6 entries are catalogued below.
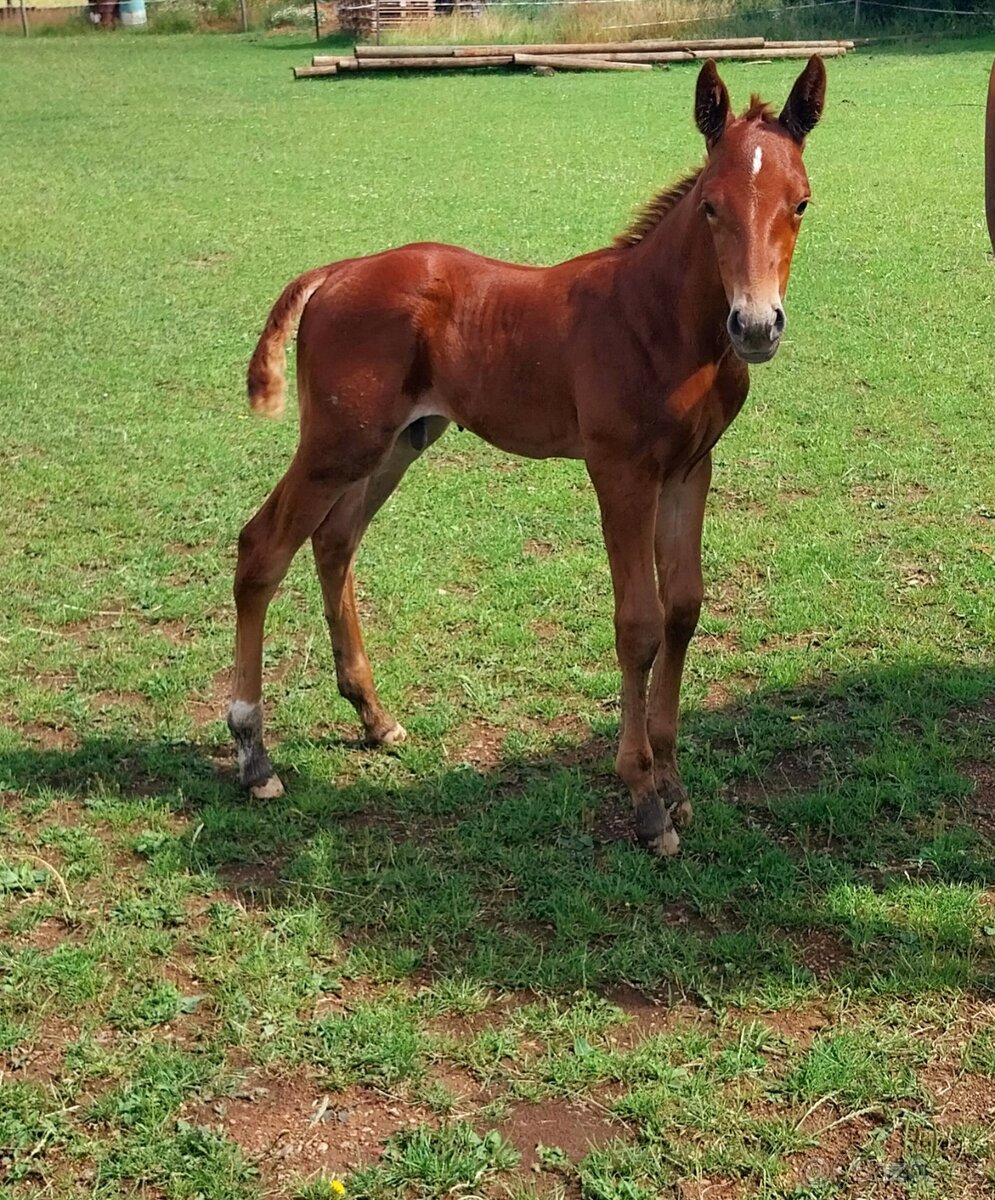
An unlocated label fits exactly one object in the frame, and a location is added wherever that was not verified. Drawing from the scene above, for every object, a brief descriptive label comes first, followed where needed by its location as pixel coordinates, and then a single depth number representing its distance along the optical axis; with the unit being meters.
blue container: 36.56
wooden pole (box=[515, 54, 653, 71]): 24.59
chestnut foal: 3.19
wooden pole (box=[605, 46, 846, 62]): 24.69
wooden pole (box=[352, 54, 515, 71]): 24.88
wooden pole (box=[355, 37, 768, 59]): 25.12
